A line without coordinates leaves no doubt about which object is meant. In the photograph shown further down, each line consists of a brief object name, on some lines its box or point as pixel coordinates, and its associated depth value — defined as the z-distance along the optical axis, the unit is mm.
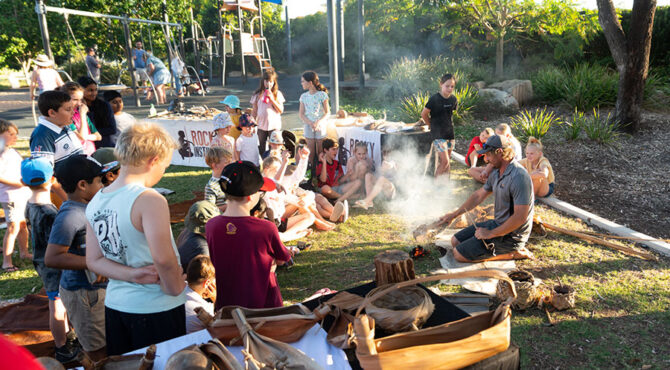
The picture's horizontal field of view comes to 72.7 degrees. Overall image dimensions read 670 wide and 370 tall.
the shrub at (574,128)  9664
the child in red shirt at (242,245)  2812
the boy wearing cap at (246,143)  6797
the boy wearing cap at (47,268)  3234
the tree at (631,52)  9570
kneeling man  4566
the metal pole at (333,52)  10906
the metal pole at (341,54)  16691
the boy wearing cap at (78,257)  2754
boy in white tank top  2055
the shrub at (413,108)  12125
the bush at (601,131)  9484
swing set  10773
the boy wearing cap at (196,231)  4004
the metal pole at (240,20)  19466
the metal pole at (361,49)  17466
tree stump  2443
